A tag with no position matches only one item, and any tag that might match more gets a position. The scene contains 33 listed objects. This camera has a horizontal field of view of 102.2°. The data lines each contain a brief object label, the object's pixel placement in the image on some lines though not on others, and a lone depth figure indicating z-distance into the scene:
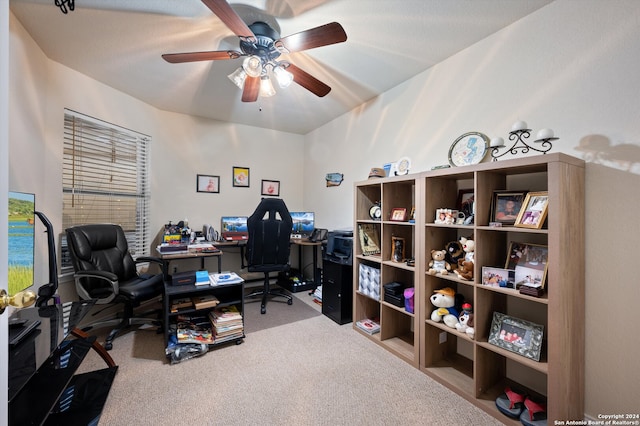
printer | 2.74
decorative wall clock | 1.95
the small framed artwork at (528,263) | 1.48
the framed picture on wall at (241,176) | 3.96
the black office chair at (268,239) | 2.88
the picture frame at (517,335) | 1.47
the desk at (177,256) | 2.63
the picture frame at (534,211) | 1.41
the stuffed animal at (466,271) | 1.77
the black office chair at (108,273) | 2.23
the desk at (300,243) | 3.38
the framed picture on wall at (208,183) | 3.68
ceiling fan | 1.49
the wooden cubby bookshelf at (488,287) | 1.33
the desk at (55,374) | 1.01
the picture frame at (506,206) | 1.59
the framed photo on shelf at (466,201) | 2.00
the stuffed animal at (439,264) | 1.91
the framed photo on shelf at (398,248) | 2.34
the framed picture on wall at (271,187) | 4.19
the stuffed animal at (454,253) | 1.92
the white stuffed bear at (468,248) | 1.80
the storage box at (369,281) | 2.42
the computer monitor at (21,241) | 1.10
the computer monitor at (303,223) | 4.07
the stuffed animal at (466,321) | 1.73
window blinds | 2.52
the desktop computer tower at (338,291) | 2.71
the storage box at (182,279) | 2.21
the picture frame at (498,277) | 1.57
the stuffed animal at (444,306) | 1.89
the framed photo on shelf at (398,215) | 2.24
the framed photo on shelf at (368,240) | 2.60
